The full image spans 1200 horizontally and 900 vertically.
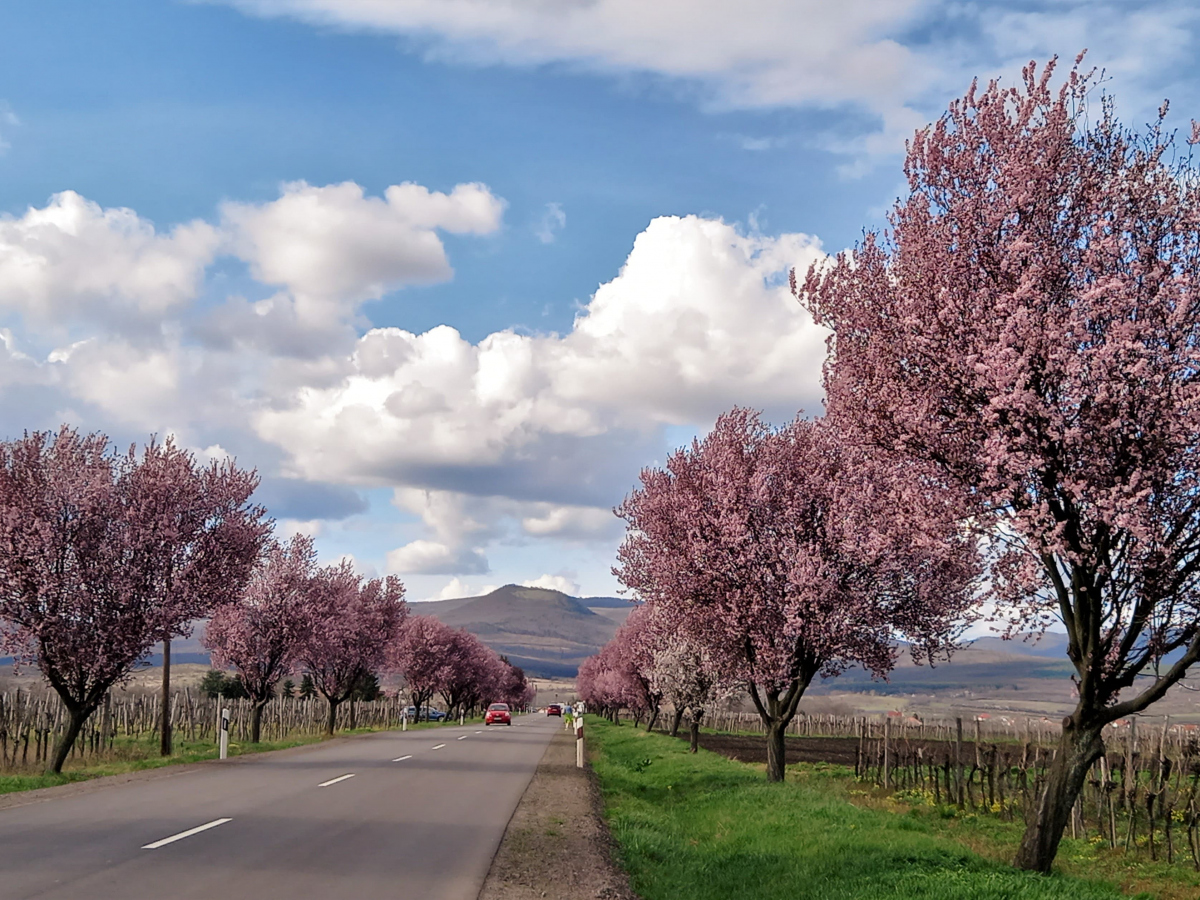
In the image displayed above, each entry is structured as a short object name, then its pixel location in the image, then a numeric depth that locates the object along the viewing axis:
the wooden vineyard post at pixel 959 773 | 24.12
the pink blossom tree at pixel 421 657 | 89.94
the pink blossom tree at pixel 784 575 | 23.58
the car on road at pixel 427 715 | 91.16
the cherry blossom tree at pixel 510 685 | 163.41
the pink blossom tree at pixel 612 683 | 74.25
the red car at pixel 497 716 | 78.38
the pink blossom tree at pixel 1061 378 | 11.08
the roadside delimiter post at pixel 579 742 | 30.00
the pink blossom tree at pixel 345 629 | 49.25
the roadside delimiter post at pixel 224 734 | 30.86
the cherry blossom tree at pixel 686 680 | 44.25
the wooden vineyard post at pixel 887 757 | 28.69
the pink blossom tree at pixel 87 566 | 26.11
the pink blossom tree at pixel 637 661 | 54.81
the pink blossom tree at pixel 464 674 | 100.50
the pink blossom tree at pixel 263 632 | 45.09
